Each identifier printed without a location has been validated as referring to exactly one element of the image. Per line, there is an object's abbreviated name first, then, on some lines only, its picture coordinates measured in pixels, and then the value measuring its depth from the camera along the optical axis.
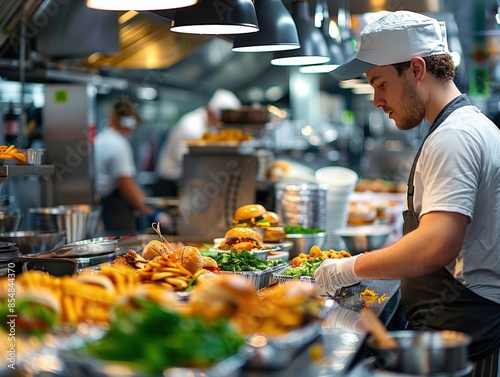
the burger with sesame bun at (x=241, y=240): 3.95
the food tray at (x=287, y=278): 3.31
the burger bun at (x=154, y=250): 3.42
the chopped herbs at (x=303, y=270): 3.41
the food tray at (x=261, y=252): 3.76
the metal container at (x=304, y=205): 5.06
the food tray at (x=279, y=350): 1.82
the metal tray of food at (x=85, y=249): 3.68
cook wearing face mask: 8.07
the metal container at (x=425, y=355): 1.96
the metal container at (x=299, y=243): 4.51
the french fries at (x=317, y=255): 3.70
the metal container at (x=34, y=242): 4.17
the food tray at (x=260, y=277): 3.31
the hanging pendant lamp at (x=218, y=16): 3.21
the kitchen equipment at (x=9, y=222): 4.46
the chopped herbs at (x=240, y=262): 3.42
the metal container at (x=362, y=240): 5.22
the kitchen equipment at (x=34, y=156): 3.67
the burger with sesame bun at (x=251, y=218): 4.46
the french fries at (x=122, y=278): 2.31
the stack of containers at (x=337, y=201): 5.64
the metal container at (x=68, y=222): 5.07
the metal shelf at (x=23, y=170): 3.39
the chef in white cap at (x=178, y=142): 9.30
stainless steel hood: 5.84
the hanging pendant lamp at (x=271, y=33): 3.75
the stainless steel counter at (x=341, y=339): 1.93
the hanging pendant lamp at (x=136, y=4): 2.98
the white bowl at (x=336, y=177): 5.70
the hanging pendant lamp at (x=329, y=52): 4.72
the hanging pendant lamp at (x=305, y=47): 4.23
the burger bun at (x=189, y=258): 3.11
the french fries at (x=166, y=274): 2.74
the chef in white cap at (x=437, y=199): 2.69
